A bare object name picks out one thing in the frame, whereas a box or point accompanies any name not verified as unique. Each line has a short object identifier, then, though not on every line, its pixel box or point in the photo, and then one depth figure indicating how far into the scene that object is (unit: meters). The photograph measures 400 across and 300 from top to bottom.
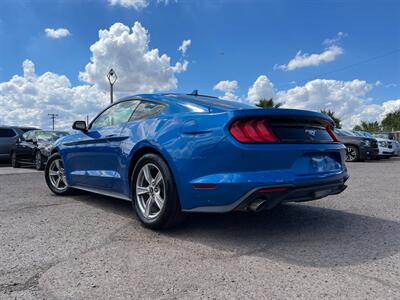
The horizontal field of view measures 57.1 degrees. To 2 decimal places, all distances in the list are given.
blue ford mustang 3.12
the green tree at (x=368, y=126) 62.21
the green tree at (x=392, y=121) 64.44
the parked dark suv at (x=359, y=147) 14.60
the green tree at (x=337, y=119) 47.43
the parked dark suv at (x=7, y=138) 14.49
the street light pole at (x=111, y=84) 18.30
